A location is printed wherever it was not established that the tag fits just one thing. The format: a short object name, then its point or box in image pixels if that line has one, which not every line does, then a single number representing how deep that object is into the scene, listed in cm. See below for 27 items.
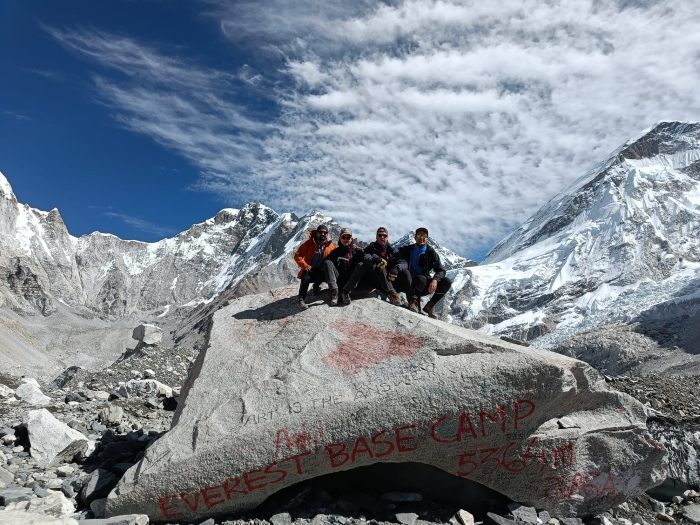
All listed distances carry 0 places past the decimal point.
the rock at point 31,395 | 1305
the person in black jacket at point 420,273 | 986
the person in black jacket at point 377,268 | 928
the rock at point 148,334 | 2895
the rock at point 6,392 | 1375
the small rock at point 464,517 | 694
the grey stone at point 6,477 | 737
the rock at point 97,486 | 709
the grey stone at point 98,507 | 665
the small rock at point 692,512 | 809
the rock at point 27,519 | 520
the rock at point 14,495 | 656
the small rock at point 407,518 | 680
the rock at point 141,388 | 1462
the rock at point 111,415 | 1121
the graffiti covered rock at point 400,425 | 670
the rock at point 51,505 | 652
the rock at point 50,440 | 865
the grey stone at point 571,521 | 746
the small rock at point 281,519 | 663
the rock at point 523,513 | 720
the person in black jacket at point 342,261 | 945
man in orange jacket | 957
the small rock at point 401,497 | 722
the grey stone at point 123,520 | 610
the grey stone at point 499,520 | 701
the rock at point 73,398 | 1371
